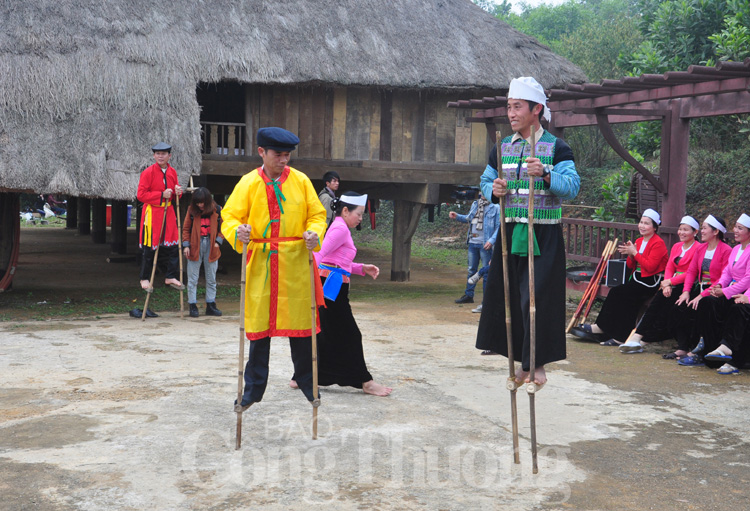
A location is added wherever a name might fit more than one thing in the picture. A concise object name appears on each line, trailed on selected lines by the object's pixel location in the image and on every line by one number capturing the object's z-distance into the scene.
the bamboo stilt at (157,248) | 9.40
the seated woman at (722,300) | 7.14
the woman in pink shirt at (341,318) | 5.70
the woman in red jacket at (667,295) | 7.81
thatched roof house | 10.53
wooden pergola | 7.50
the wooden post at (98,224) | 20.81
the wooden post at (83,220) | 23.72
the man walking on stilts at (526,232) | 4.39
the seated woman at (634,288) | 8.19
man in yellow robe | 4.72
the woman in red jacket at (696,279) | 7.58
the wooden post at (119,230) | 17.62
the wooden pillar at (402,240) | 14.07
